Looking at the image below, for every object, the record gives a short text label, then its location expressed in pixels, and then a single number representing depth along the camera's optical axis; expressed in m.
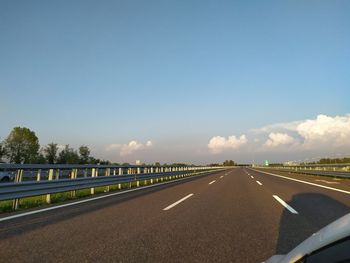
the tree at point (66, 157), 95.50
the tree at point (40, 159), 87.59
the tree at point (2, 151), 81.30
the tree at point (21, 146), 89.56
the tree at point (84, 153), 107.37
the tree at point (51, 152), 90.25
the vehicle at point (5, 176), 25.37
